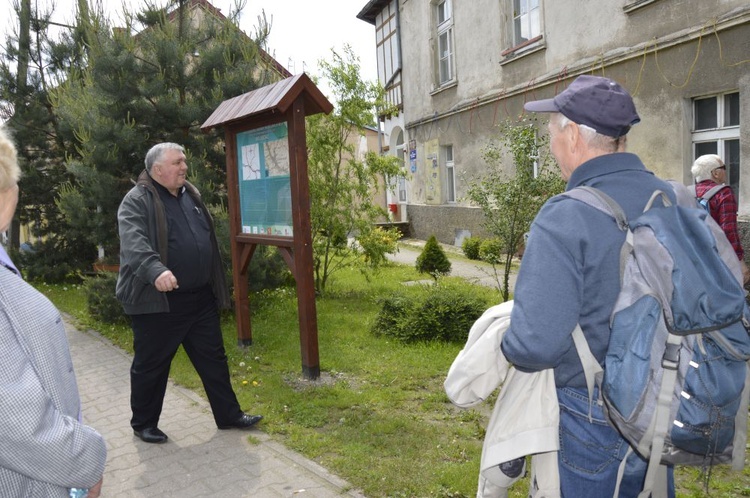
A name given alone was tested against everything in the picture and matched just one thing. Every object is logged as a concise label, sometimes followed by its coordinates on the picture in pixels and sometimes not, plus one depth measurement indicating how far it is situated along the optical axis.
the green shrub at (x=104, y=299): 8.29
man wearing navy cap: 1.80
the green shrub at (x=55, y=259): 12.91
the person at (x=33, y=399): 1.54
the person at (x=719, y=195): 6.05
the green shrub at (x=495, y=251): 7.45
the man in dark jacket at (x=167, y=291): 4.22
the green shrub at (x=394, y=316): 6.95
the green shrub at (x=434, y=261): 11.52
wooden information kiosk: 5.31
